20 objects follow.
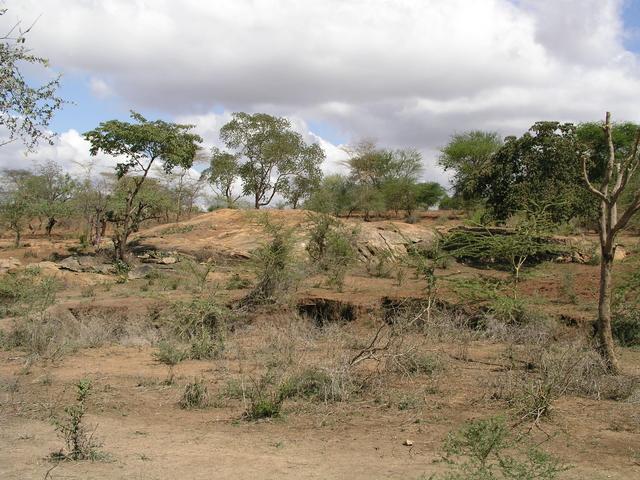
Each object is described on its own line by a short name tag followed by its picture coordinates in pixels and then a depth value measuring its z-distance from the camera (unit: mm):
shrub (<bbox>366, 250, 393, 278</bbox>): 19797
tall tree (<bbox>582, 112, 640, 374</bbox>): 9812
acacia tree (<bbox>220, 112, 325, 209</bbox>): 40094
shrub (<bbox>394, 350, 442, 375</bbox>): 10039
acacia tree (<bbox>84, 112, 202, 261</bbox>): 26438
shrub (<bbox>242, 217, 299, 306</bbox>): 16578
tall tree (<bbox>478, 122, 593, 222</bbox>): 23203
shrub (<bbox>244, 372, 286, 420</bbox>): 8195
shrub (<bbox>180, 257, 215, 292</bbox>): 15508
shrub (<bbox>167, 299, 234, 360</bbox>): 12703
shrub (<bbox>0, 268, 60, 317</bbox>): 15242
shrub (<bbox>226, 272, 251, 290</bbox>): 19125
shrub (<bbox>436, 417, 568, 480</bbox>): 5480
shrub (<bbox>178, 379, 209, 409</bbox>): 8961
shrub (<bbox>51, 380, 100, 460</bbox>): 6234
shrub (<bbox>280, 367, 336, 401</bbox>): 9070
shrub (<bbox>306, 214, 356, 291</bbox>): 18656
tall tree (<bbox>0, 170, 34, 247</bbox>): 37469
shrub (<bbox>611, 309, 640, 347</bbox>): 12961
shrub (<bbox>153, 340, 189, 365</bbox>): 12213
